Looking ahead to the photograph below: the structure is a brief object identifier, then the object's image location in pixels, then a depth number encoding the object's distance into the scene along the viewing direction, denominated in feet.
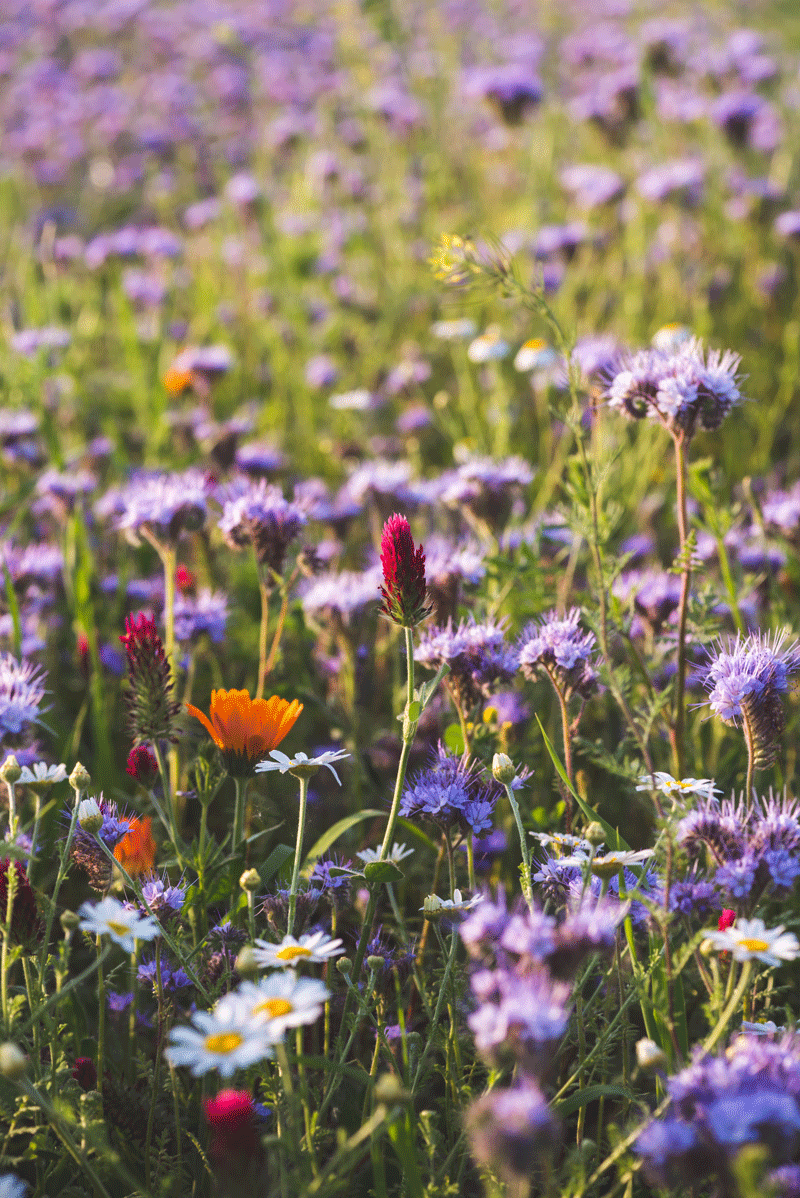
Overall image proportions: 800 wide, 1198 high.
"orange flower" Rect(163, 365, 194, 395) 11.10
